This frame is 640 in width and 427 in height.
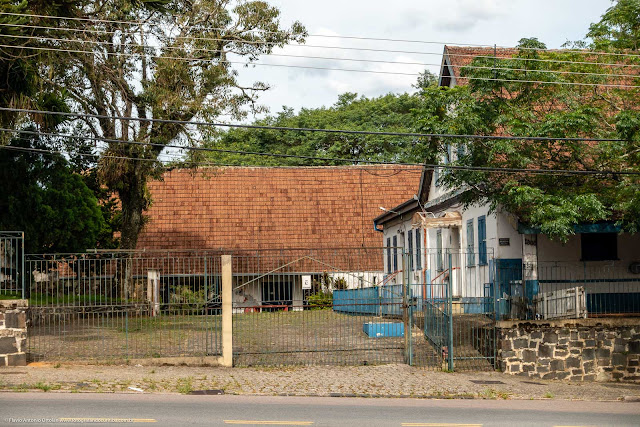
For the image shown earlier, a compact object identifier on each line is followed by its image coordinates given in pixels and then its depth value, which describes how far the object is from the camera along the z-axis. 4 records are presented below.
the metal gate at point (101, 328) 18.17
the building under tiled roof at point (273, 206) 37.06
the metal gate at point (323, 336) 18.78
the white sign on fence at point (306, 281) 23.76
